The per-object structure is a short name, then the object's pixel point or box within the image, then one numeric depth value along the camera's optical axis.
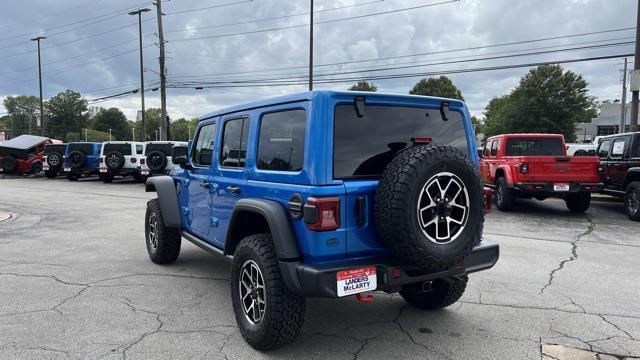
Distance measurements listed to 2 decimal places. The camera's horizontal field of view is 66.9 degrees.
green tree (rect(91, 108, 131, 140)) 129.00
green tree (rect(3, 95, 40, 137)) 133.12
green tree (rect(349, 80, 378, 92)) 57.09
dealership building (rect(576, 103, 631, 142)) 65.62
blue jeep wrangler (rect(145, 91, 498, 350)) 3.16
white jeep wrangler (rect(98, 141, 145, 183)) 20.02
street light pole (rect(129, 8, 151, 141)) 35.74
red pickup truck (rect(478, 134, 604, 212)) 10.12
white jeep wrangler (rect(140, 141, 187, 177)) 19.23
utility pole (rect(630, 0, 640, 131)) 15.63
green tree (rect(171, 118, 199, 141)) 143.50
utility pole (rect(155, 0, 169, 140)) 29.92
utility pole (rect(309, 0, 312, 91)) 26.30
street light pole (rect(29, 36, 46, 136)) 45.53
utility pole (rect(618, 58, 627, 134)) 19.47
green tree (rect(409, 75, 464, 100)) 60.88
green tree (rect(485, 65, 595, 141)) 53.91
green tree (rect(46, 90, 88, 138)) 118.46
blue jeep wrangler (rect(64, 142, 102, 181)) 21.09
